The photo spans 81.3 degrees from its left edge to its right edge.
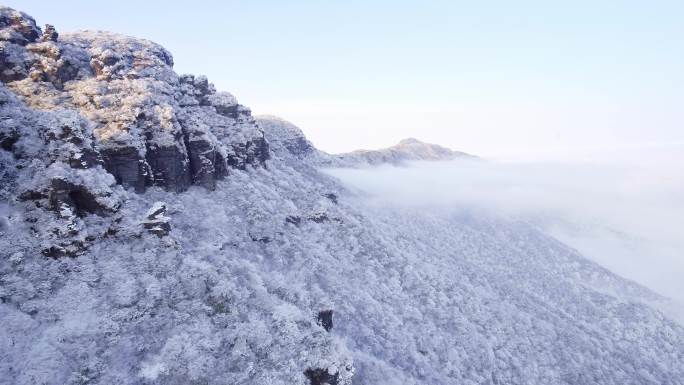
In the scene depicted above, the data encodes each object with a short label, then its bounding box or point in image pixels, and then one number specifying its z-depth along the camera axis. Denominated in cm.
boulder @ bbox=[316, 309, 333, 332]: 3678
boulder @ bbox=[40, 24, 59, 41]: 4986
